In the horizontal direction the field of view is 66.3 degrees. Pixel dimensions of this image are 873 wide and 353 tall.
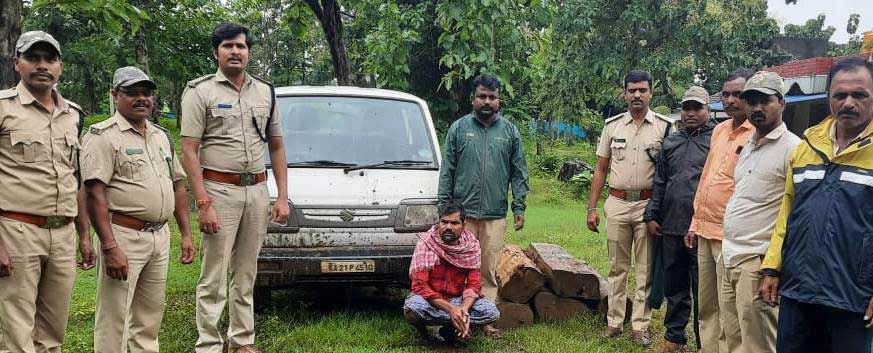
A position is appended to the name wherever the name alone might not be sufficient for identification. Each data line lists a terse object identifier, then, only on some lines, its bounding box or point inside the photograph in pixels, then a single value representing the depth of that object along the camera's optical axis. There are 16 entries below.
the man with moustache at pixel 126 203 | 3.33
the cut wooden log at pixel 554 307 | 5.27
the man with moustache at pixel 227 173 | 3.96
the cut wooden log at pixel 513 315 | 5.16
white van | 4.64
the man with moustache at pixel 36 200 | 3.03
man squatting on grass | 4.39
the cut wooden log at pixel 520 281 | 5.18
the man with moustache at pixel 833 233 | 2.69
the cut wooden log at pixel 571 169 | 16.78
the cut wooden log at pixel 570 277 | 5.24
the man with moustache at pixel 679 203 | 4.45
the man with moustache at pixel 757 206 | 3.37
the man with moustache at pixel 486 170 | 4.78
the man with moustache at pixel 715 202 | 3.92
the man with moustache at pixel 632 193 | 4.83
